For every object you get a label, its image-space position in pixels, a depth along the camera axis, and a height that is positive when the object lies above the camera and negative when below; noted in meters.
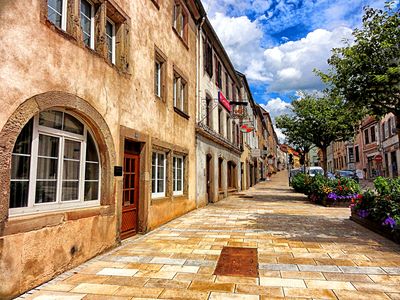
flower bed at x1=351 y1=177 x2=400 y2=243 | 6.37 -0.81
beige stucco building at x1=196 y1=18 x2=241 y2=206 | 12.85 +3.01
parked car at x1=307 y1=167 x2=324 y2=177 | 30.34 +0.75
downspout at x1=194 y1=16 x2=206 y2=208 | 12.30 +4.36
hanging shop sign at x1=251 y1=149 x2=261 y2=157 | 30.42 +2.66
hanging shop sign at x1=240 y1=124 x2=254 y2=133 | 18.33 +3.11
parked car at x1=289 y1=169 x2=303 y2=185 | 32.55 +0.61
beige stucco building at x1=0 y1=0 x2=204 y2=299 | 3.75 +0.87
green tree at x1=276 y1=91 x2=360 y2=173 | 17.09 +3.29
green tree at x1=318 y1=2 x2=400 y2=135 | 6.14 +2.42
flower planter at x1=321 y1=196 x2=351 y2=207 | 12.96 -1.12
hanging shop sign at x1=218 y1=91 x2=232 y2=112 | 15.90 +4.42
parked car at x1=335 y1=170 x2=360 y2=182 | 28.67 +0.39
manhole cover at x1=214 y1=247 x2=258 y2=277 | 4.54 -1.46
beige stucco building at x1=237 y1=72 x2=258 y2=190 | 23.72 +3.06
